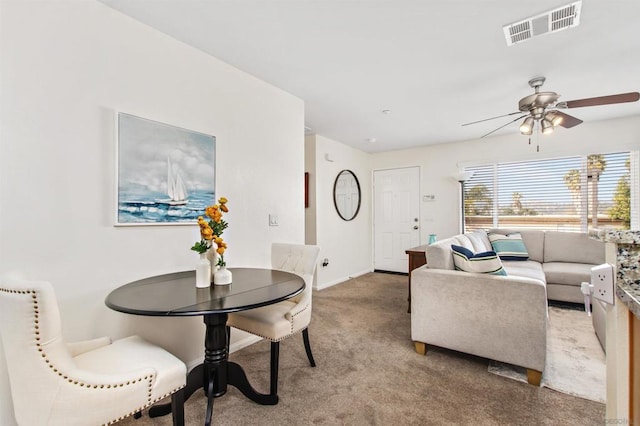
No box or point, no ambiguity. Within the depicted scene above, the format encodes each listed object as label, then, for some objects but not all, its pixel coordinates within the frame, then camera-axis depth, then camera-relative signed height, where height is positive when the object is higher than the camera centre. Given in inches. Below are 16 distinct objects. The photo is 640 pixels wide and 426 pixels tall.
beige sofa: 74.9 -28.0
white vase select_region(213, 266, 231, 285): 67.6 -14.7
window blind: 153.9 +11.8
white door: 215.8 -1.6
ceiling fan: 97.7 +38.1
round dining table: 51.3 -16.4
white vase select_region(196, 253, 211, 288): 64.4 -13.1
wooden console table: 131.4 -20.2
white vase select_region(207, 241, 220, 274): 70.4 -10.5
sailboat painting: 71.1 +11.2
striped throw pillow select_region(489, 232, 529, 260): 155.3 -18.0
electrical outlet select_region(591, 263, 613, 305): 31.7 -7.7
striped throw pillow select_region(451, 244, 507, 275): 85.7 -14.9
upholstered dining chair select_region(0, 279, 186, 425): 37.7 -23.1
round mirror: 194.9 +13.7
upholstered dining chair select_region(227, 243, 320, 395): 71.3 -26.5
